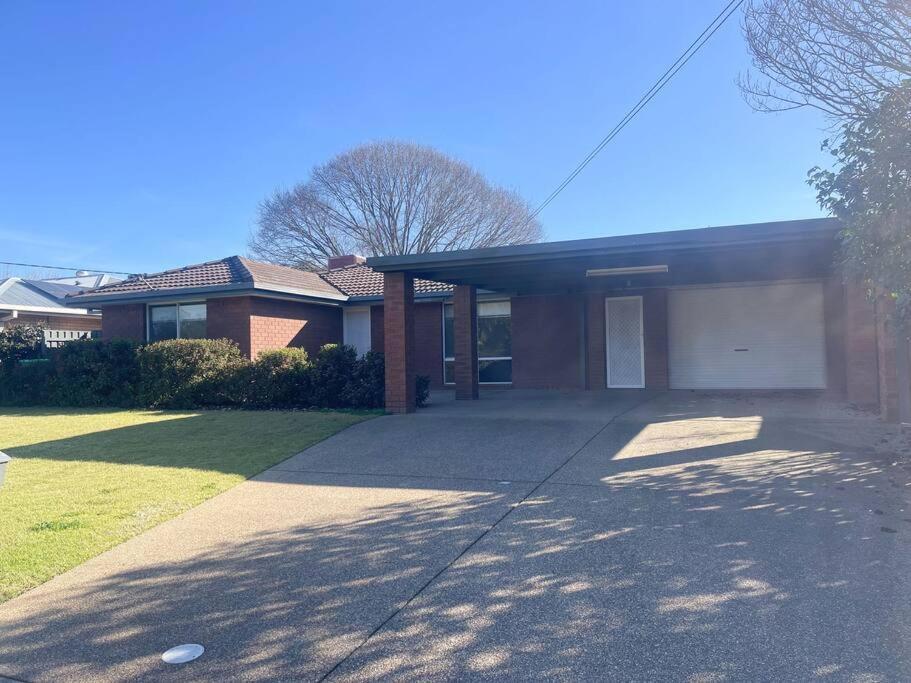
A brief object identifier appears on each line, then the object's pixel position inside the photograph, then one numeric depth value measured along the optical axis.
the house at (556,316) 13.16
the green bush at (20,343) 17.97
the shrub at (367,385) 14.14
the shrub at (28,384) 16.92
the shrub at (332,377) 14.50
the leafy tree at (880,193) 6.48
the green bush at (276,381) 14.81
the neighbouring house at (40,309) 24.61
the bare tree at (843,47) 7.50
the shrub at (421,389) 14.35
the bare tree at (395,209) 36.50
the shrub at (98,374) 16.17
